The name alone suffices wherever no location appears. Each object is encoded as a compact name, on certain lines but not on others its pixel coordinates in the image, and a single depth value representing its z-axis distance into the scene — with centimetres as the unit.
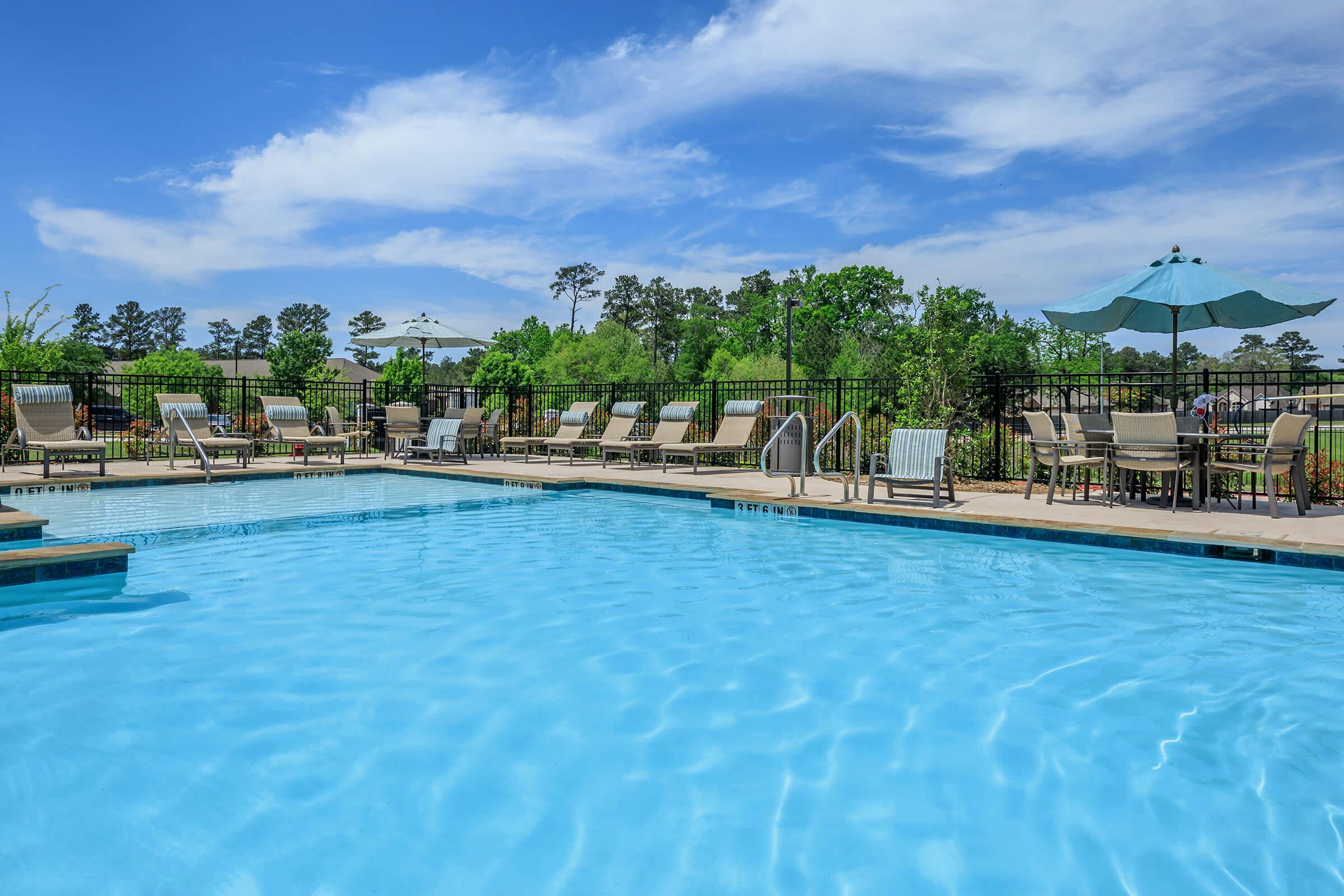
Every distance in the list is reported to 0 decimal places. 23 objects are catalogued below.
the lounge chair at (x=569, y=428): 1372
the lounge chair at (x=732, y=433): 1156
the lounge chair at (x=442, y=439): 1296
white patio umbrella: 1566
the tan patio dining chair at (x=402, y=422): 1416
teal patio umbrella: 742
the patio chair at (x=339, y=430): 1441
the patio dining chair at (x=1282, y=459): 703
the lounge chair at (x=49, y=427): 1035
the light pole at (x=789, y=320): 1855
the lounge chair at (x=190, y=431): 1163
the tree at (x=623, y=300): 7006
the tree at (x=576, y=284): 6944
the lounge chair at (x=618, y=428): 1308
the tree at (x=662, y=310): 7019
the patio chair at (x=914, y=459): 805
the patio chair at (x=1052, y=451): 815
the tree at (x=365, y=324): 8388
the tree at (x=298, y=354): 4962
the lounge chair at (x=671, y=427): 1249
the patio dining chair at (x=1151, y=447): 735
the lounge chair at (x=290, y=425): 1310
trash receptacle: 1065
